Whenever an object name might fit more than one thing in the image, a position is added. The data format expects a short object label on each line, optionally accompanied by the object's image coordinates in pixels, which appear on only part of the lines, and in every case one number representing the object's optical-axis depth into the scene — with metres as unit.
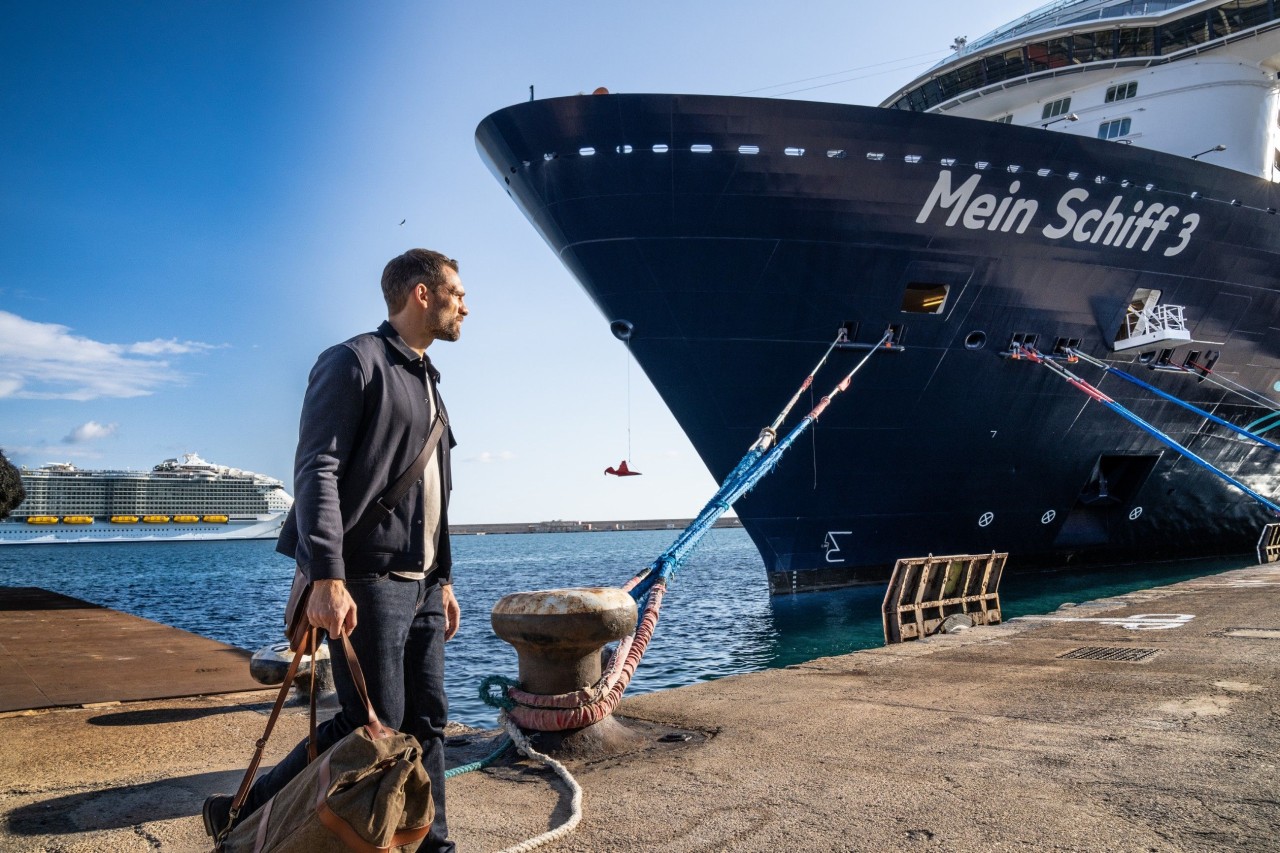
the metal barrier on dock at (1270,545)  17.45
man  2.32
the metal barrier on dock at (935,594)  8.79
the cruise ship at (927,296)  11.84
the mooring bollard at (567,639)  3.70
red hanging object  13.09
